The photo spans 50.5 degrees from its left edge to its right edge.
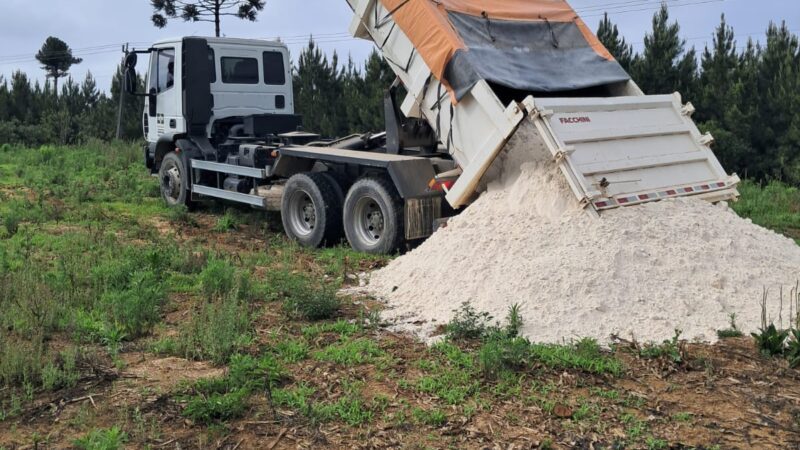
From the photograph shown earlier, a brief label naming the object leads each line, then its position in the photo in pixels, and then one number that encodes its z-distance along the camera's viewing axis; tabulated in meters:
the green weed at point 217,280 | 7.96
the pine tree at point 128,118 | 32.72
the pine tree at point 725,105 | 21.03
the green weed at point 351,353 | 6.22
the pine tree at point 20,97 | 35.00
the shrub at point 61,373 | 5.63
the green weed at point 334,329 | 6.91
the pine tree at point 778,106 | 20.92
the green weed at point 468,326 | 6.71
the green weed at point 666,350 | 6.18
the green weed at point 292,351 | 6.30
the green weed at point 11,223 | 11.23
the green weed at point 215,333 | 6.29
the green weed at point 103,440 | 4.66
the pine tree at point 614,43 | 22.69
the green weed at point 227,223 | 12.38
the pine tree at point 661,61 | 22.17
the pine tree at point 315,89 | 27.92
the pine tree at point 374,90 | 25.53
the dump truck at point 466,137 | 8.57
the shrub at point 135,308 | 6.97
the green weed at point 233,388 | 5.14
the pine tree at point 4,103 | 34.66
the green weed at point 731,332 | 6.70
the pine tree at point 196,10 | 31.12
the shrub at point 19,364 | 5.66
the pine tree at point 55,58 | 40.94
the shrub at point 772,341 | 6.29
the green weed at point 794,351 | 6.07
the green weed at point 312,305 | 7.36
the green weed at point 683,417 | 5.20
